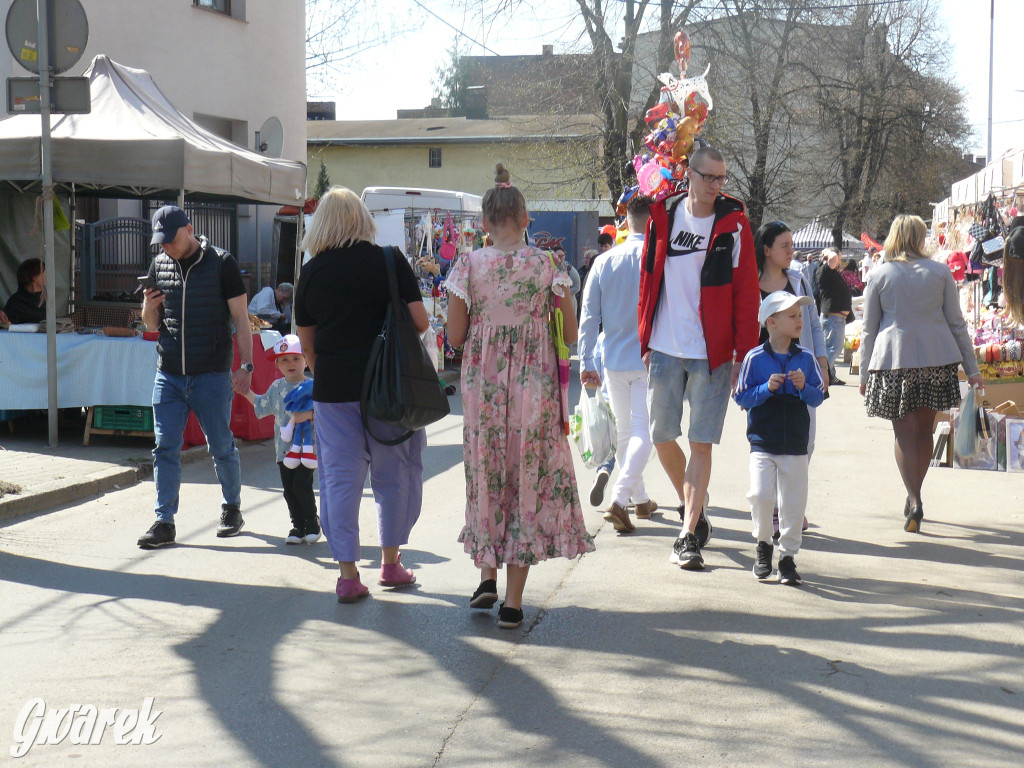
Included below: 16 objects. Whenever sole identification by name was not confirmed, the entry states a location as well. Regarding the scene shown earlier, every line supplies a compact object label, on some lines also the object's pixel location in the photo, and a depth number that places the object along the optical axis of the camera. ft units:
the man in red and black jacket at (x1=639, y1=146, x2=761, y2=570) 17.98
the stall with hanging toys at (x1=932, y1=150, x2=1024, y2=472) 28.89
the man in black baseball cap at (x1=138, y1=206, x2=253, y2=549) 20.51
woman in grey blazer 22.08
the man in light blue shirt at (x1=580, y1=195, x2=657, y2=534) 21.45
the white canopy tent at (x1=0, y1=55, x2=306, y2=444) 30.48
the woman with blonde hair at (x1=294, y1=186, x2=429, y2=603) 16.39
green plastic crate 29.89
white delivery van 62.28
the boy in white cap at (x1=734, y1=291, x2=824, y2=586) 17.54
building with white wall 50.78
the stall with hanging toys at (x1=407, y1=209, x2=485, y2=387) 50.14
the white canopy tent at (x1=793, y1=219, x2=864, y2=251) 127.65
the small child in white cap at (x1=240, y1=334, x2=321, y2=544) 20.49
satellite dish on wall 52.06
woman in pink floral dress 15.34
